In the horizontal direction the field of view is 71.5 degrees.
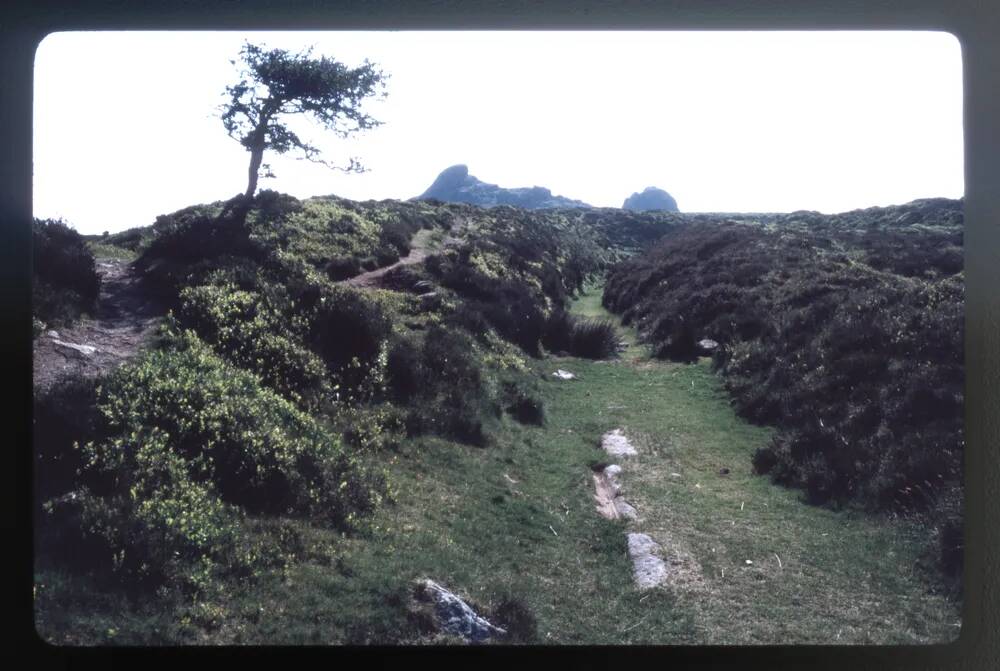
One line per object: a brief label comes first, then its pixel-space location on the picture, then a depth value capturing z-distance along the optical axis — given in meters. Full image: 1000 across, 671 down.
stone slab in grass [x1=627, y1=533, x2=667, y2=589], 7.19
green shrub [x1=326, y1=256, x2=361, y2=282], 15.43
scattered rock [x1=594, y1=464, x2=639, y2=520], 9.11
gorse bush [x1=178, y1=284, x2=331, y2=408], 10.01
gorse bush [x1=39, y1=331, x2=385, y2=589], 5.87
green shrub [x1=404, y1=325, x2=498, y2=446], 11.21
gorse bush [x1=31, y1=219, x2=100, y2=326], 8.41
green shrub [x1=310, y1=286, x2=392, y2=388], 11.34
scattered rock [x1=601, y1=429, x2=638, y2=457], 11.51
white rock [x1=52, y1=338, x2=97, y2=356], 8.25
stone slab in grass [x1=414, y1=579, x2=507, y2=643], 5.84
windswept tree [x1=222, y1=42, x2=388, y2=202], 9.96
